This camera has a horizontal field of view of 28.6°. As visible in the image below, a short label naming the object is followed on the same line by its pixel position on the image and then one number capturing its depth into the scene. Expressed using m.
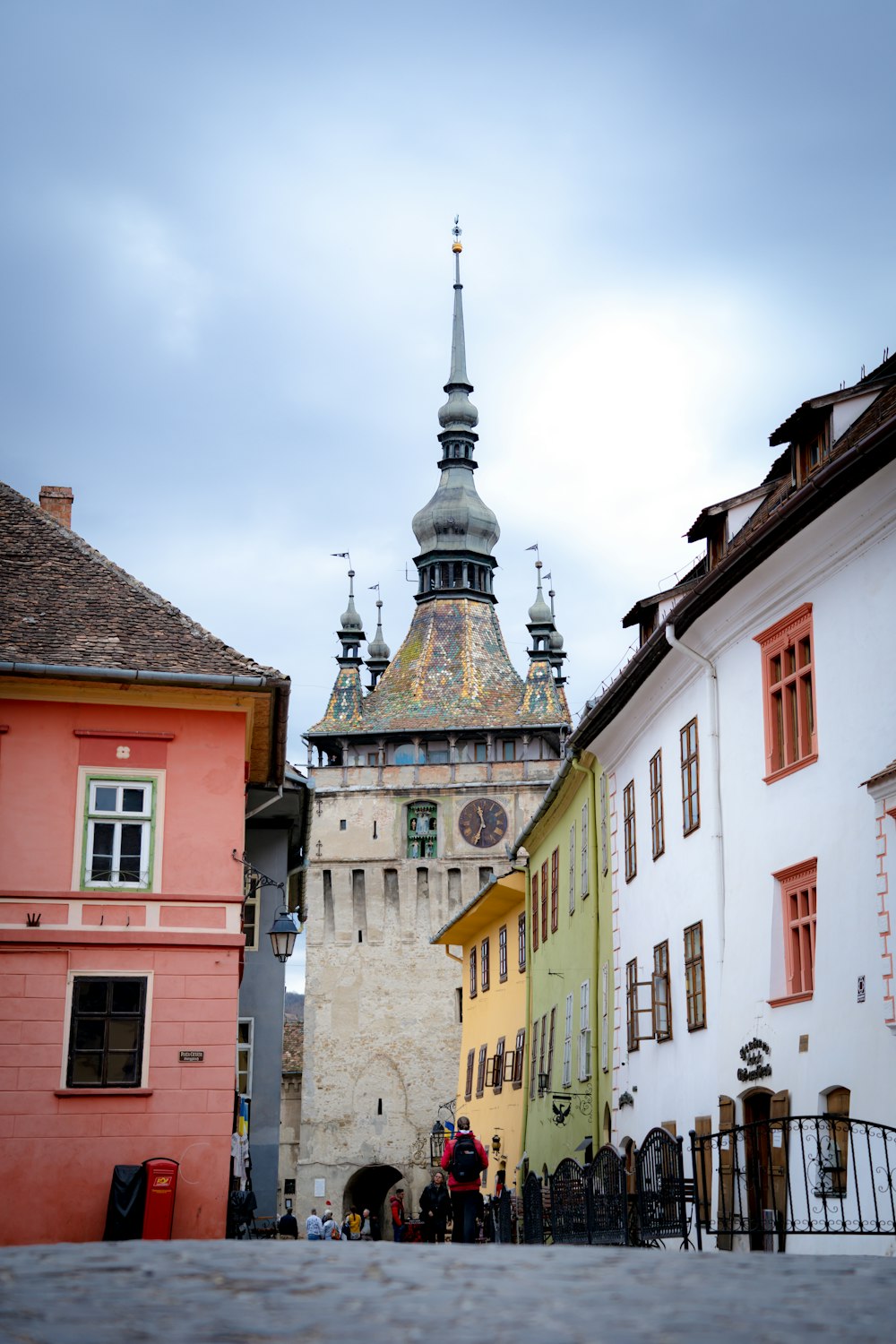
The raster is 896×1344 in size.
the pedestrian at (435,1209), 20.55
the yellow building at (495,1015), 38.91
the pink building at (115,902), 18.64
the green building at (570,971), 26.67
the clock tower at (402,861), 68.81
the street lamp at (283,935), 21.41
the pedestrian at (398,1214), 38.75
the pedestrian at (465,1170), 16.36
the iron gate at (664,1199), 14.66
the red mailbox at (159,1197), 18.34
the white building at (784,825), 14.44
